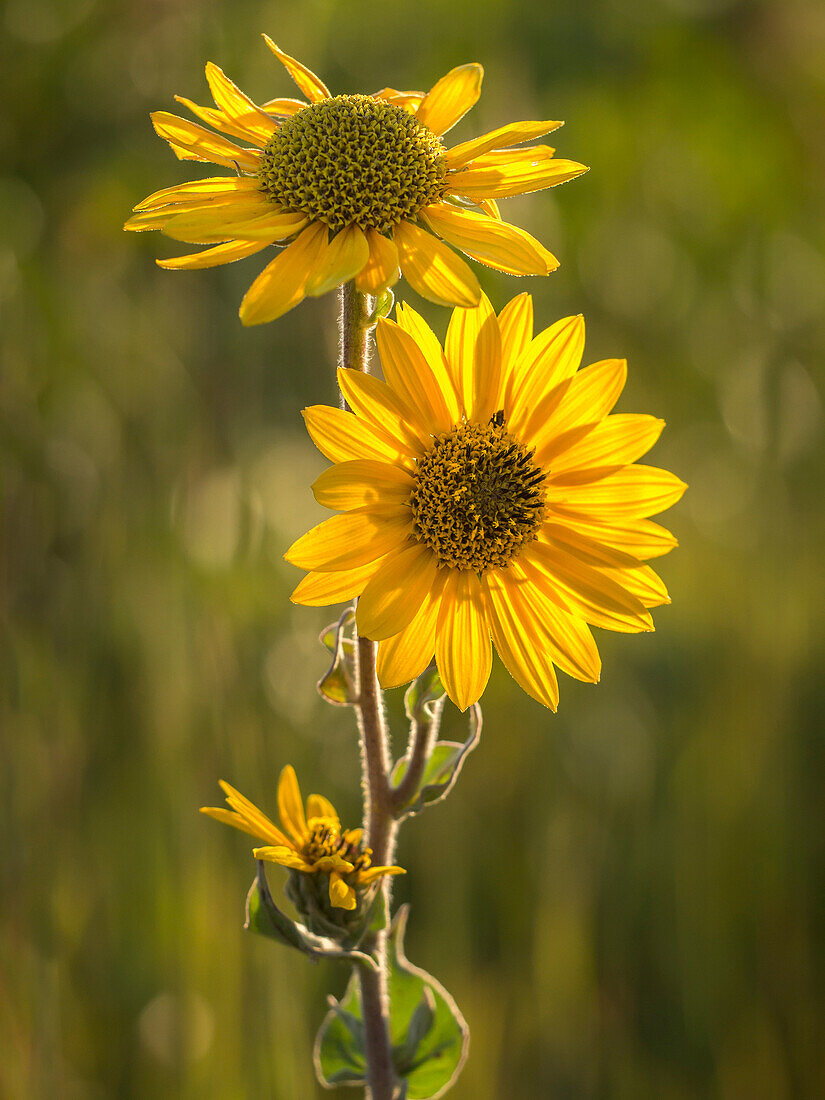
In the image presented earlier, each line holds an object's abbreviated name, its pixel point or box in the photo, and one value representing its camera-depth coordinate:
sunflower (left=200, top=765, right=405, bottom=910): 0.83
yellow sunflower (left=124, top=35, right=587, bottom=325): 0.80
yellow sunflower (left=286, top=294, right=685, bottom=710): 0.82
